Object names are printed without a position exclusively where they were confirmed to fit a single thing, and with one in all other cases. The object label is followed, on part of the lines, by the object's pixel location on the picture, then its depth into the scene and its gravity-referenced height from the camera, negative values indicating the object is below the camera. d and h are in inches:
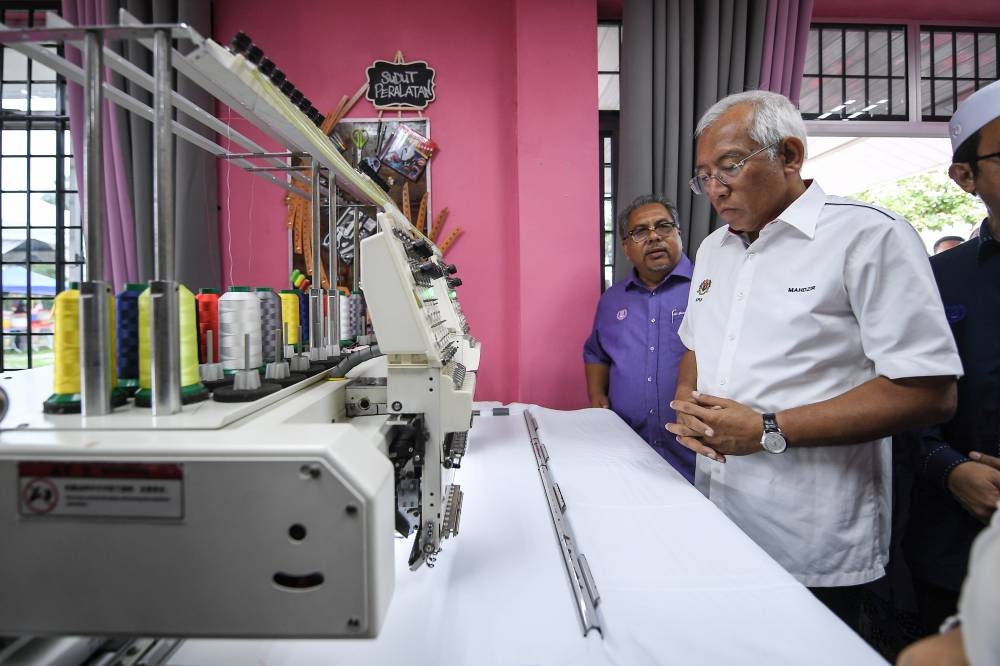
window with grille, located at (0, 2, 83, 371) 104.6 +27.4
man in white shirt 41.3 -3.1
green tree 290.4 +77.5
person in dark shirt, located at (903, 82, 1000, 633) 44.4 -8.9
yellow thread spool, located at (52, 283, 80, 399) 26.2 -0.7
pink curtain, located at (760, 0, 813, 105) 97.7 +57.3
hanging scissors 101.1 +39.9
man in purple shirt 80.0 -0.5
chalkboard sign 100.8 +51.0
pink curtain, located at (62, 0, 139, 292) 91.6 +26.1
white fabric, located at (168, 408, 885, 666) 28.3 -18.3
